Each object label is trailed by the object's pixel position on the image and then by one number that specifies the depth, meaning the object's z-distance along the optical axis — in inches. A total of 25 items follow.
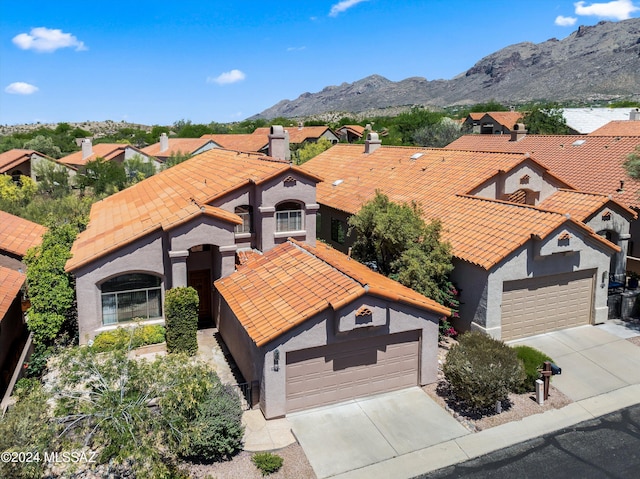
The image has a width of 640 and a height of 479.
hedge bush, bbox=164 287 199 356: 683.4
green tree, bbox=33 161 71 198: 1711.4
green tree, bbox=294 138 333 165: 2049.1
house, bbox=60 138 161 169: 2191.2
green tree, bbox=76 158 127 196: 1647.4
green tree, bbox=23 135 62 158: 2935.5
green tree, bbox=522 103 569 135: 2017.7
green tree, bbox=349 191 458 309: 713.0
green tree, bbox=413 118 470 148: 2145.7
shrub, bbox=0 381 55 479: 369.4
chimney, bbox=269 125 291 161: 1039.6
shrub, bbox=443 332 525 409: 545.6
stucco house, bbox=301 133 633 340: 705.0
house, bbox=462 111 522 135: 2711.6
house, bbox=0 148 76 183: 1860.2
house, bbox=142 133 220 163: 2459.4
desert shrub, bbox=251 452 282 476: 458.7
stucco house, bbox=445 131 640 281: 954.1
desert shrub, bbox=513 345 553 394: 600.1
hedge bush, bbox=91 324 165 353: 683.4
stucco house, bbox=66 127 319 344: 708.7
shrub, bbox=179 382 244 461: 461.8
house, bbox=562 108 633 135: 2042.3
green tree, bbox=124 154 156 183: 1933.7
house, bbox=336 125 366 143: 3466.3
